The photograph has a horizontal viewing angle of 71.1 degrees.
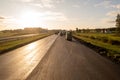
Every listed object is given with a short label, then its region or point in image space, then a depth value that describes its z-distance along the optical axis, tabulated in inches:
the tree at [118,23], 1919.0
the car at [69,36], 980.8
